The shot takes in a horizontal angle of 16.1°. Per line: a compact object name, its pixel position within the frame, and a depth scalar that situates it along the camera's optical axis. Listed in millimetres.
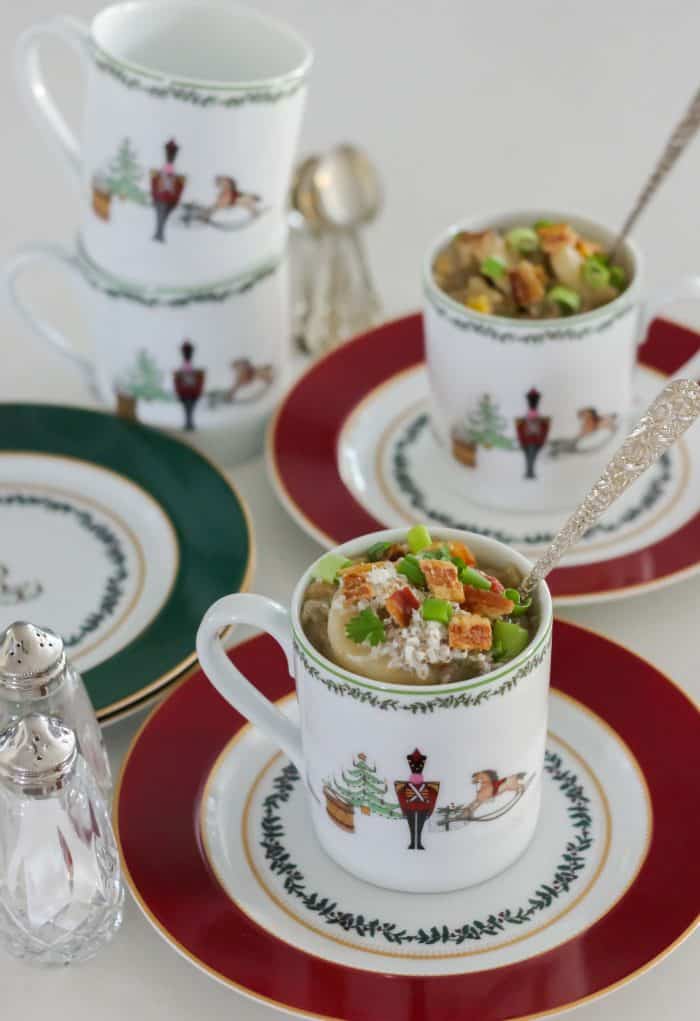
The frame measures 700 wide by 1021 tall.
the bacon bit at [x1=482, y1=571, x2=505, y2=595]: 679
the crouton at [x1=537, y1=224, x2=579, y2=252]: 835
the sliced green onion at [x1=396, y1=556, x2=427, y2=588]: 681
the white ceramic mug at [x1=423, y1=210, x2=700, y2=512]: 819
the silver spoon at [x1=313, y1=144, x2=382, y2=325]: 984
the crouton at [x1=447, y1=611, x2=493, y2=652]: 663
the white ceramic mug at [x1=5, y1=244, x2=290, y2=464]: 867
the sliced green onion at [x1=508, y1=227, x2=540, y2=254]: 844
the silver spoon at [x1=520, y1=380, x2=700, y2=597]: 686
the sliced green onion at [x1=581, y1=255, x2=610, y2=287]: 827
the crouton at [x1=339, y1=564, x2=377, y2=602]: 675
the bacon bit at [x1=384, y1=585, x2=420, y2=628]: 669
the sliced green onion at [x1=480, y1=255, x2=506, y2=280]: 833
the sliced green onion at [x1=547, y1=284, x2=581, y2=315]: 822
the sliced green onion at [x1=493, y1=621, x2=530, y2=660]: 669
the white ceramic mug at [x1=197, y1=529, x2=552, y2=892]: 659
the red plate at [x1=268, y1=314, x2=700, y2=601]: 807
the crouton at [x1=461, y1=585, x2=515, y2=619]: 674
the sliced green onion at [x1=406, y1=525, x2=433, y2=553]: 700
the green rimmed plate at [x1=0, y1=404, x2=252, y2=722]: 779
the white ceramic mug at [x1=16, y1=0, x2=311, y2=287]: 823
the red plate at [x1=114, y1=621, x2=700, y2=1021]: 658
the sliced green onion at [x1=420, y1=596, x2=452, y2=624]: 665
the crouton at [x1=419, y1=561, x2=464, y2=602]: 672
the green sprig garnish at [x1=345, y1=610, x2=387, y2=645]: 666
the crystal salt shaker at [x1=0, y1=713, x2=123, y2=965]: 676
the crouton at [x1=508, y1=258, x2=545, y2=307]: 824
